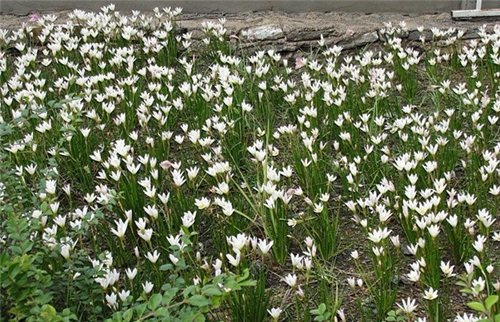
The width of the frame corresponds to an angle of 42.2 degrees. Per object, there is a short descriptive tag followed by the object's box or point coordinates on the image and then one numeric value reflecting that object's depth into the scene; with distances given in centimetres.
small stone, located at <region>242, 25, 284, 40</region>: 594
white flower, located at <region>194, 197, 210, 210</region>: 310
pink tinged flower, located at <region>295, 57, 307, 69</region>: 476
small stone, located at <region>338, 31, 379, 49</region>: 589
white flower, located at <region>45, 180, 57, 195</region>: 300
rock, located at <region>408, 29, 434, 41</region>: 585
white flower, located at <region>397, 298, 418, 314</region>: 247
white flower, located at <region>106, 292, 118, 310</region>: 249
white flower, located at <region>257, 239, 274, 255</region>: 283
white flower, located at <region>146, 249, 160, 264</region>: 276
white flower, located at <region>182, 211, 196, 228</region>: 280
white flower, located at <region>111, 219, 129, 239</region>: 288
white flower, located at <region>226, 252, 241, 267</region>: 267
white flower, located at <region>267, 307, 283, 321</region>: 252
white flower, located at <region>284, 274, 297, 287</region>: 263
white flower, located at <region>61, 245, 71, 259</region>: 257
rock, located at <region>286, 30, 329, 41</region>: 596
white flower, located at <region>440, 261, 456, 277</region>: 259
